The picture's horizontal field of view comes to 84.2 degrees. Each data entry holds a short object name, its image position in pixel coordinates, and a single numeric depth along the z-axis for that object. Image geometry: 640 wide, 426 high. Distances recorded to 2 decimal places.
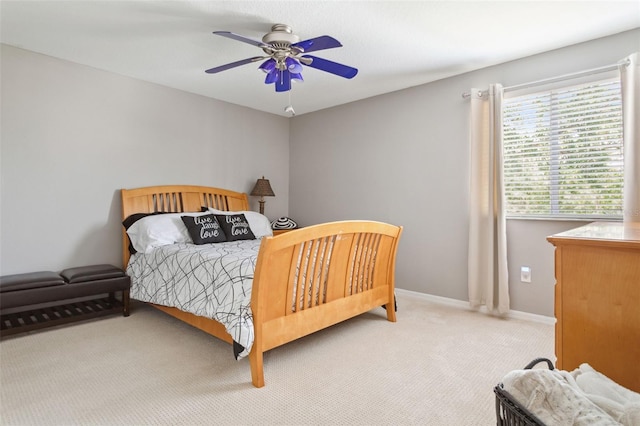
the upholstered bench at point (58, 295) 2.67
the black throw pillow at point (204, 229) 3.41
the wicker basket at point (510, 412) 0.90
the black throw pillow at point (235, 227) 3.67
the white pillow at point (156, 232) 3.30
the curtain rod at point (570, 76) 2.71
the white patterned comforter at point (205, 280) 2.09
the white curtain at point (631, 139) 2.54
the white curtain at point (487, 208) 3.21
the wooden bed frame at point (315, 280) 2.07
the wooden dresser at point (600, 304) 1.25
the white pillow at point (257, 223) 4.01
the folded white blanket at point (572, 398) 0.89
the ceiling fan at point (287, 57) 2.49
